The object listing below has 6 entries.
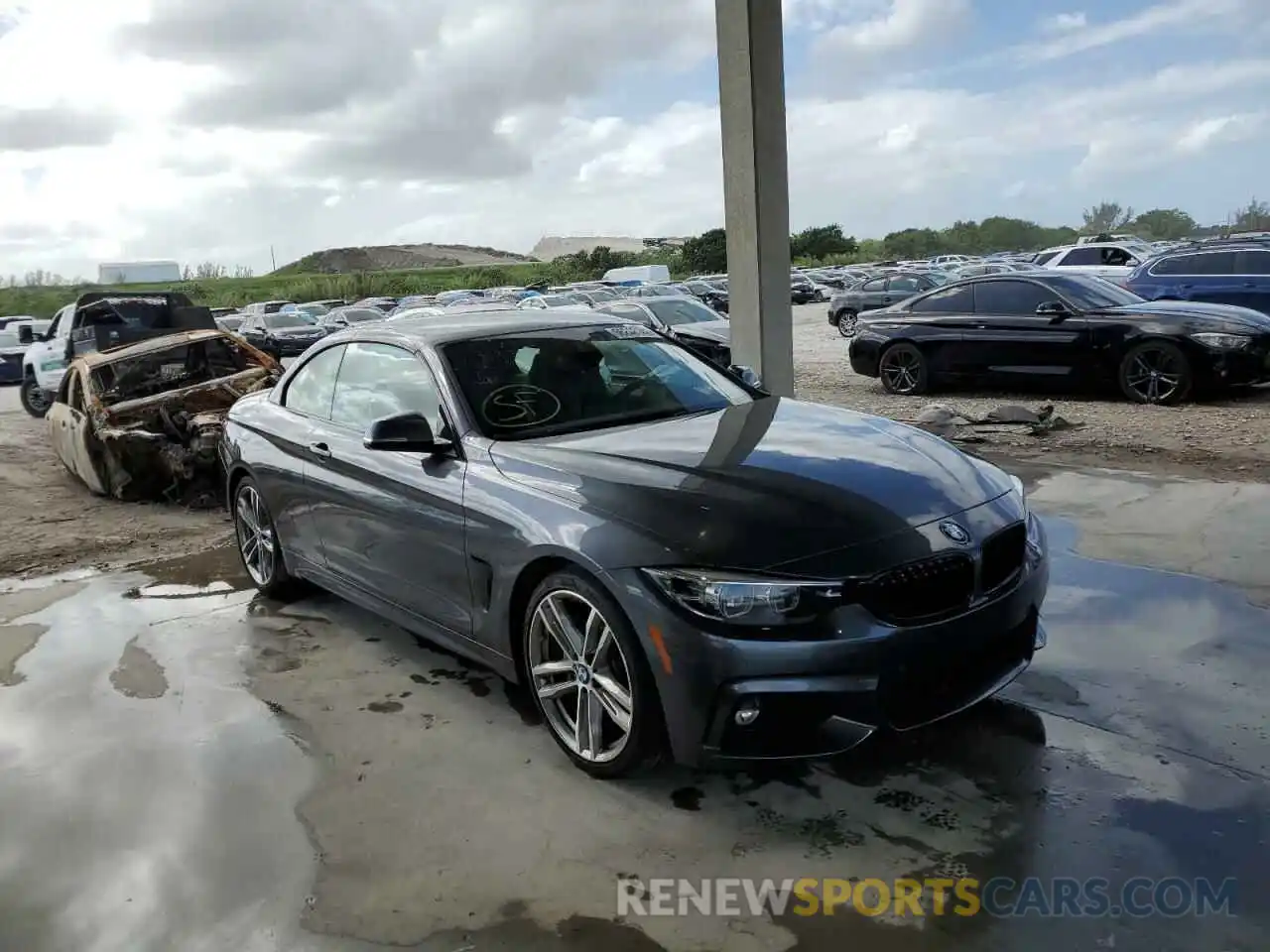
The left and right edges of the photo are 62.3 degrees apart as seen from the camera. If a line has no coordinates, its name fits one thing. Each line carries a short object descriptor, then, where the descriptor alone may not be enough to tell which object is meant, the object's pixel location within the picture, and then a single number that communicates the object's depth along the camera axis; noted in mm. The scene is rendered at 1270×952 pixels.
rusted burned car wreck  8531
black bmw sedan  10172
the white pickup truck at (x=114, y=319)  13297
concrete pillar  8805
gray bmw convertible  3029
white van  54125
